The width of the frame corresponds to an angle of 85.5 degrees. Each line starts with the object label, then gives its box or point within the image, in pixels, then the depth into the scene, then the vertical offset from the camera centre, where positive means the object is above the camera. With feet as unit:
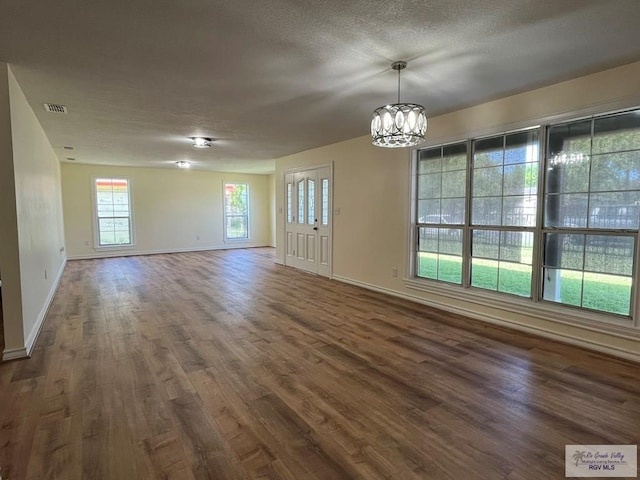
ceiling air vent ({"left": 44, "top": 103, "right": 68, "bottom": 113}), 12.27 +3.91
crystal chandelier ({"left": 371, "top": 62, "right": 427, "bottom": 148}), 8.59 +2.33
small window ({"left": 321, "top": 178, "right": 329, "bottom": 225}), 20.35 +0.88
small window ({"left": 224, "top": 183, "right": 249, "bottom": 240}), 33.50 +0.47
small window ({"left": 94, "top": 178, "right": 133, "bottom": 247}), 27.78 +0.21
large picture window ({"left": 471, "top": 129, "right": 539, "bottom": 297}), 11.60 +0.19
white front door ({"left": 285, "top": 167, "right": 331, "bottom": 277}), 20.59 -0.28
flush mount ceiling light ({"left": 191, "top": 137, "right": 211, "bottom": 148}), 17.43 +3.77
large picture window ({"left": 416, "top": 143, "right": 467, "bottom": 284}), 13.69 +0.22
